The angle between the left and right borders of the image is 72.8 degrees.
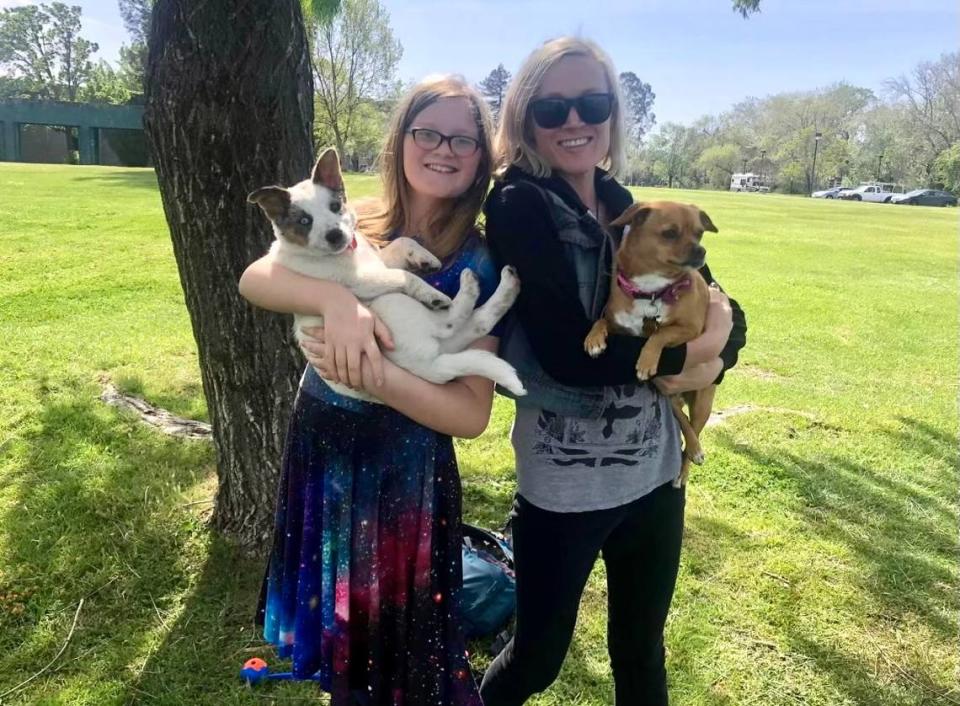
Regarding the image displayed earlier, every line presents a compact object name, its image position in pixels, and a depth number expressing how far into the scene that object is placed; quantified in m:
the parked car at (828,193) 55.59
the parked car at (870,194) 51.94
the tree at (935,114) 57.22
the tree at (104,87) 46.66
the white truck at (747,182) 69.53
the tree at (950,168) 51.31
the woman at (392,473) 1.89
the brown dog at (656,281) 2.15
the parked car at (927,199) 48.97
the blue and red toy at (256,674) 2.70
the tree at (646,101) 99.54
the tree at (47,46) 62.19
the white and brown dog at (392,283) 1.92
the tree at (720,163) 71.31
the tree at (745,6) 3.82
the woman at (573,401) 1.80
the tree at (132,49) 42.91
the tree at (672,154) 71.69
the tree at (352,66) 34.34
